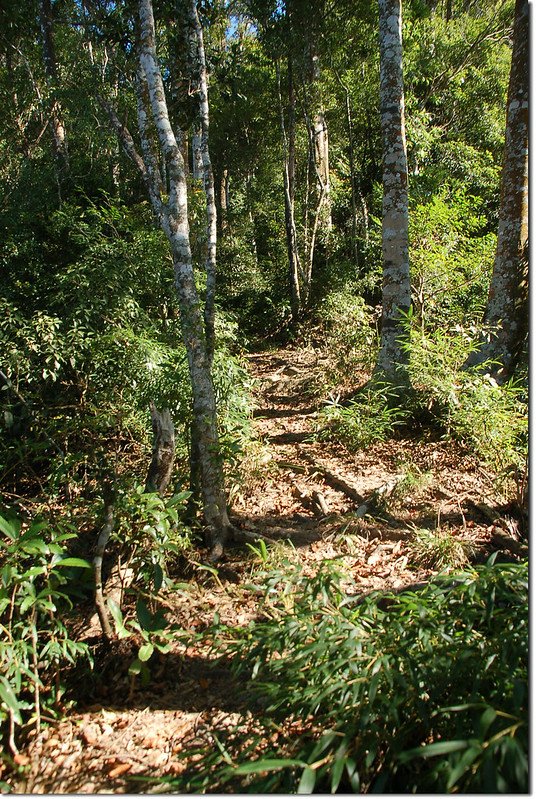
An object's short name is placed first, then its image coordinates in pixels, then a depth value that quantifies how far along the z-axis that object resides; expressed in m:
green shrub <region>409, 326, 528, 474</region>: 4.05
